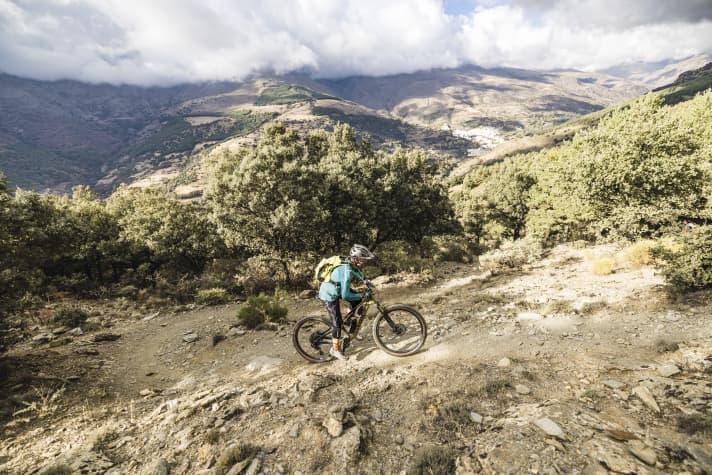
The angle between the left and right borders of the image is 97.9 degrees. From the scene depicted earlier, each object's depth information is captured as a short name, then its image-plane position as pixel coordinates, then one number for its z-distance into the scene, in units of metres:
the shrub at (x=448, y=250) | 26.79
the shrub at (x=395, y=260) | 22.12
